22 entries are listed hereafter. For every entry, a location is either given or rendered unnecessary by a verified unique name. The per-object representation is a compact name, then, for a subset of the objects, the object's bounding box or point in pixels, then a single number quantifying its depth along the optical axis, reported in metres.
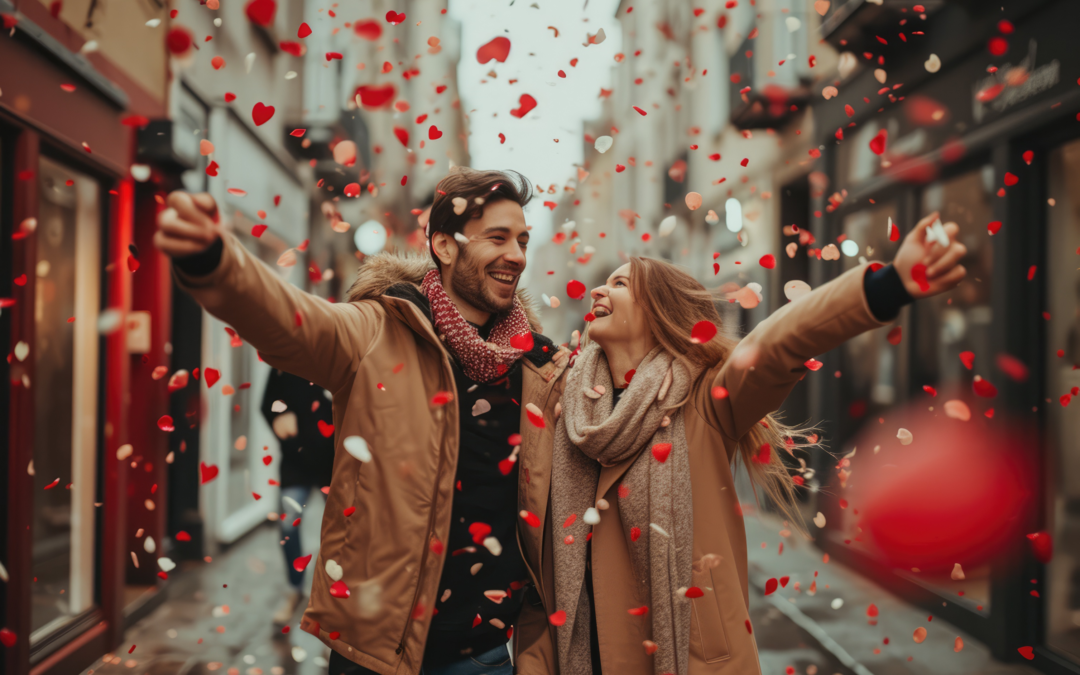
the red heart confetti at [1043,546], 4.12
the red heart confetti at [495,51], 2.61
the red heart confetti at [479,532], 1.89
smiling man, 1.80
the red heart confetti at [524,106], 2.68
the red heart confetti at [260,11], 2.25
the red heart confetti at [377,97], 2.32
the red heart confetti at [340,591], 1.82
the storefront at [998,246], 4.10
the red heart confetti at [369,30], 2.39
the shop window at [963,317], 4.80
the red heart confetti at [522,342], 2.08
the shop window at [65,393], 3.94
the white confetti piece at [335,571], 1.84
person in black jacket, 4.04
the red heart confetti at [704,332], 2.04
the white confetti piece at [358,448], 1.84
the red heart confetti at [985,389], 4.53
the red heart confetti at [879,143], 5.97
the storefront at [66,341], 3.45
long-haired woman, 1.86
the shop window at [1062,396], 4.01
